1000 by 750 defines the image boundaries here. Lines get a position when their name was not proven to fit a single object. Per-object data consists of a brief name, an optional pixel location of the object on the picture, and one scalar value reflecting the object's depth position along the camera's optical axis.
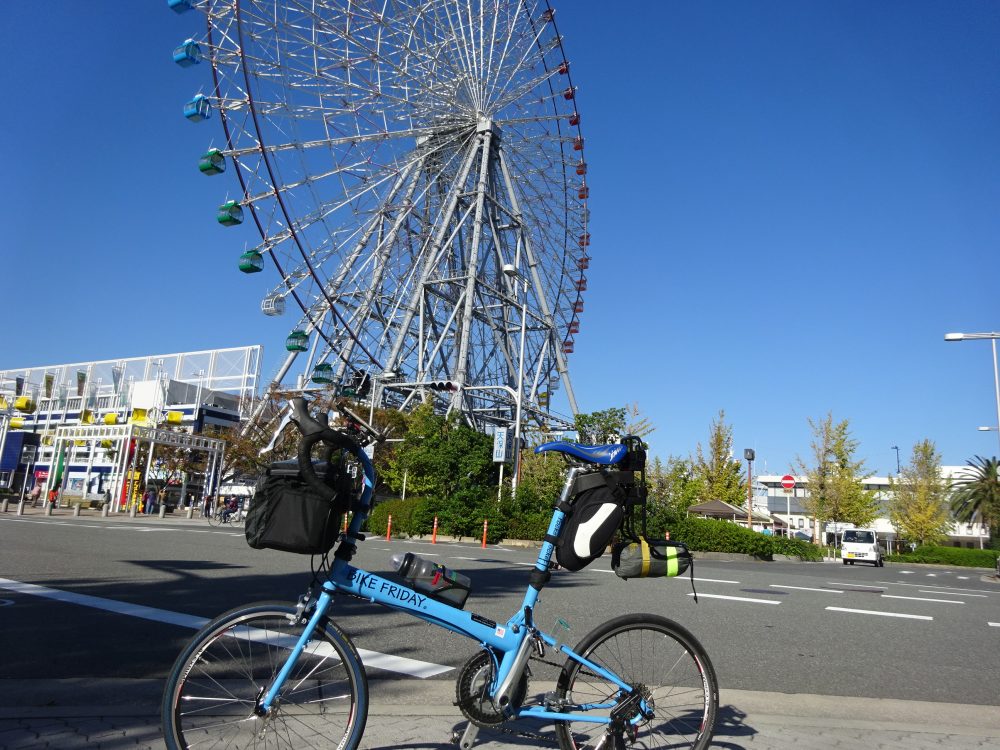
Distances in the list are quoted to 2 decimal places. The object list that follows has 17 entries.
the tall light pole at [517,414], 25.14
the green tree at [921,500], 47.38
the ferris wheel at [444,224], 27.41
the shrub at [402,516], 24.59
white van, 30.89
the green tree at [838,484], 40.25
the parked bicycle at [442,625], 2.50
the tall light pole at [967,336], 22.28
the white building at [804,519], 77.32
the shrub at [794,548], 27.52
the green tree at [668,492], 23.28
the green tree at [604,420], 25.65
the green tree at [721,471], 42.97
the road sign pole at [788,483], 32.54
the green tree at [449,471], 24.41
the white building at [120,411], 38.84
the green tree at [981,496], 52.41
